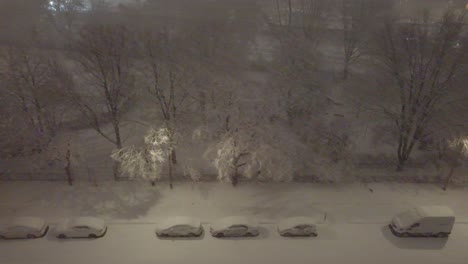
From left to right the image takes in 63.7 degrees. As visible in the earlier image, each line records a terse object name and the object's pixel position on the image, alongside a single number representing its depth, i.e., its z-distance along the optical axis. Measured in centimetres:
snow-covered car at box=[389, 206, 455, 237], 1817
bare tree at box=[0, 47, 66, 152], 2225
